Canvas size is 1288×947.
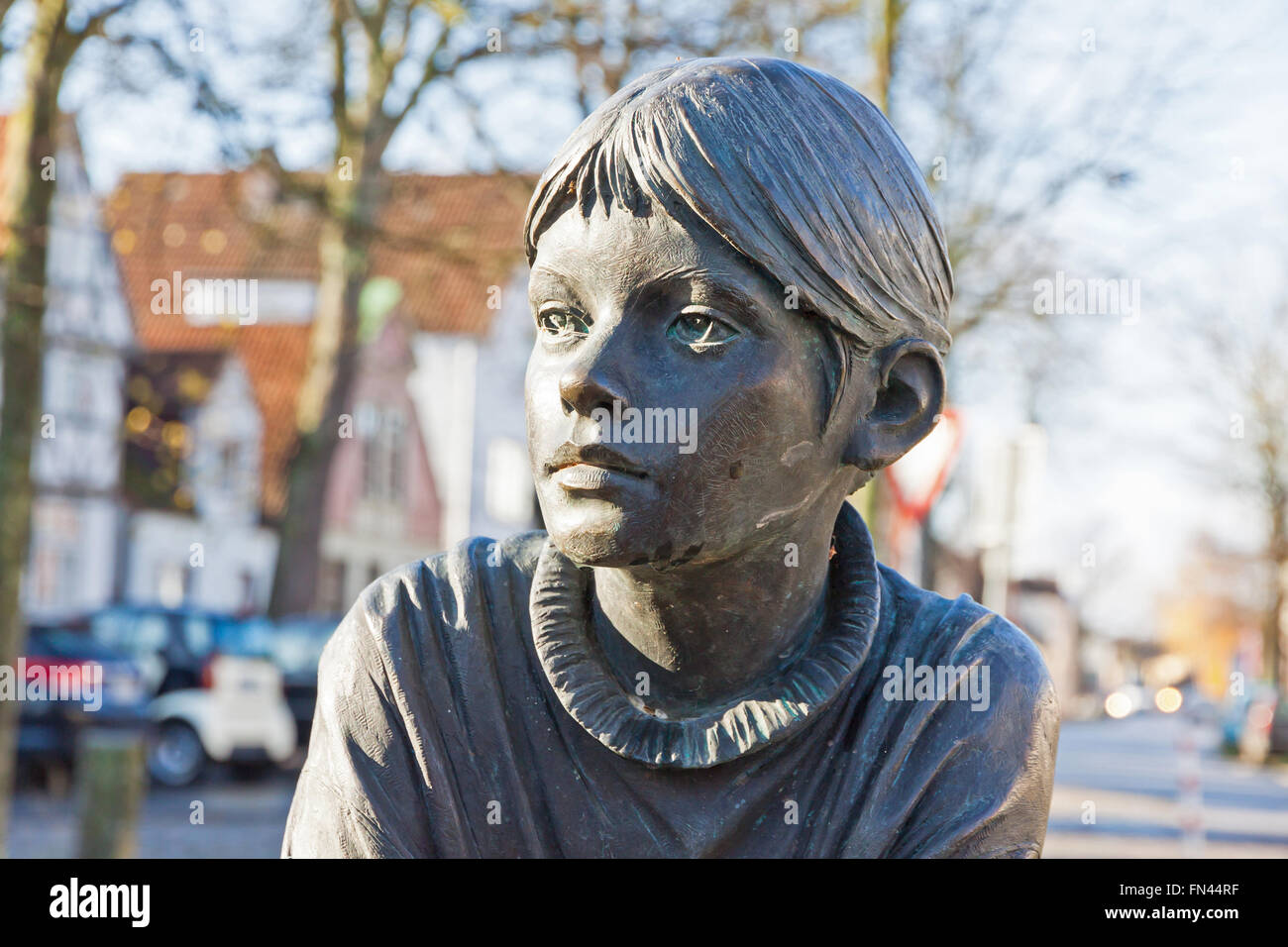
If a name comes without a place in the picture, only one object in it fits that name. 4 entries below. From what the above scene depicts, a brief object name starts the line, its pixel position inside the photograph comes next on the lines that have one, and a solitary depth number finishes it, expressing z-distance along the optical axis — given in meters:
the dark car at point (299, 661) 19.02
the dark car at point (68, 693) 16.58
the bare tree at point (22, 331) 8.52
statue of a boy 2.06
